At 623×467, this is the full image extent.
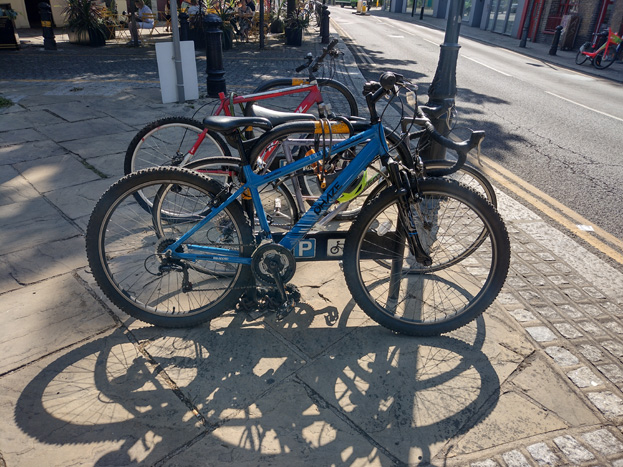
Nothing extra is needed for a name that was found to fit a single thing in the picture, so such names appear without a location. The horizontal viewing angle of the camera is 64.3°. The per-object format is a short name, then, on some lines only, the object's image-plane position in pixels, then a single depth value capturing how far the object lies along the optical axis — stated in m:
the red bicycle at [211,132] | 4.08
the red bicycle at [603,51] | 17.89
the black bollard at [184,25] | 11.89
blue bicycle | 2.83
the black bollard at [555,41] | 20.98
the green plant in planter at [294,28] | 17.75
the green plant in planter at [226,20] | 15.89
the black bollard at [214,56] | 8.09
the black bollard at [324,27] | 18.65
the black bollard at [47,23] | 14.24
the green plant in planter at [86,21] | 15.14
